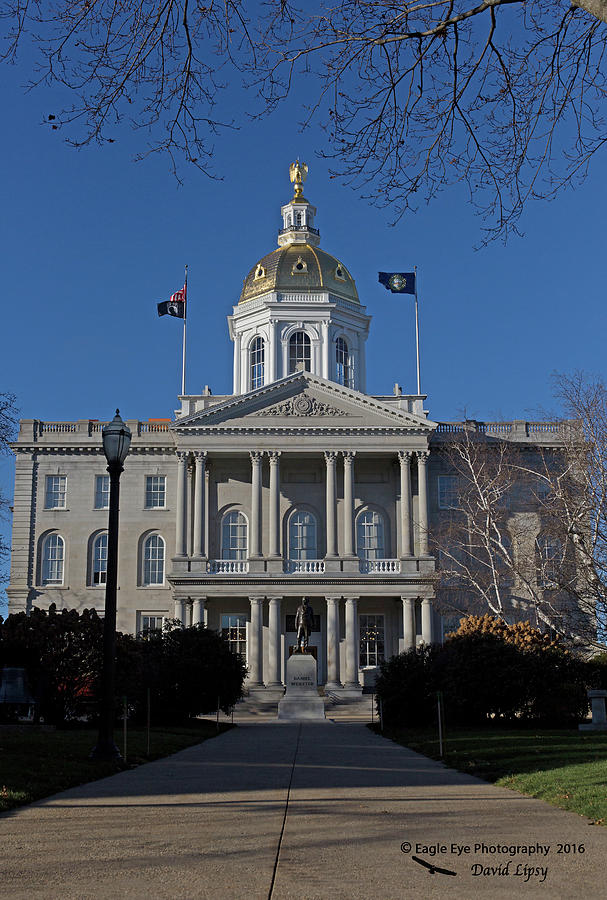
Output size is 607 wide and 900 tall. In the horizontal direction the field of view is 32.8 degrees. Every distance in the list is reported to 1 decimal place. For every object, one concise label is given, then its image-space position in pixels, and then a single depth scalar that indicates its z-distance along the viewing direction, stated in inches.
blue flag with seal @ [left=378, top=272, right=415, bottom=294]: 2242.9
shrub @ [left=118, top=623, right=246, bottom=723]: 1222.3
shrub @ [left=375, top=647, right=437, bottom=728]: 1150.3
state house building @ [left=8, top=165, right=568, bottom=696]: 2118.6
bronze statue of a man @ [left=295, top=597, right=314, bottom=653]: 1657.2
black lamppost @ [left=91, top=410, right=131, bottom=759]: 586.6
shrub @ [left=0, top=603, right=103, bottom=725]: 1081.4
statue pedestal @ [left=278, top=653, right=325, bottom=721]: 1609.3
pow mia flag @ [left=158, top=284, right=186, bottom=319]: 2252.7
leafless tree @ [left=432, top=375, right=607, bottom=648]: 1365.7
